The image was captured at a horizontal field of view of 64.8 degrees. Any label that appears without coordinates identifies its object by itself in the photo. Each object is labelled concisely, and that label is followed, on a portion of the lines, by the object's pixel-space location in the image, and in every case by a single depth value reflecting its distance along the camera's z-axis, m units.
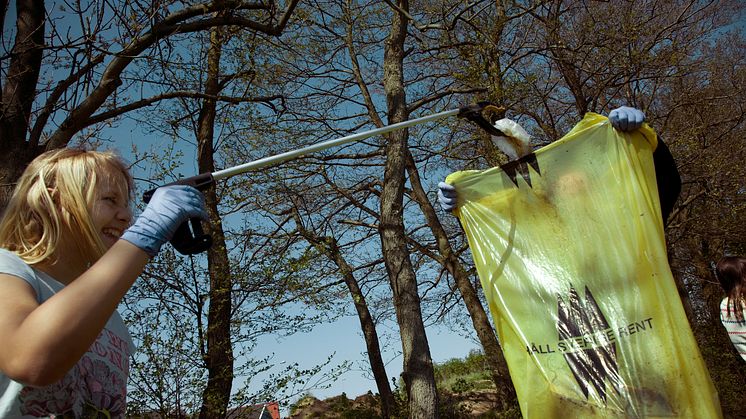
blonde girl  1.06
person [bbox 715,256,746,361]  4.17
